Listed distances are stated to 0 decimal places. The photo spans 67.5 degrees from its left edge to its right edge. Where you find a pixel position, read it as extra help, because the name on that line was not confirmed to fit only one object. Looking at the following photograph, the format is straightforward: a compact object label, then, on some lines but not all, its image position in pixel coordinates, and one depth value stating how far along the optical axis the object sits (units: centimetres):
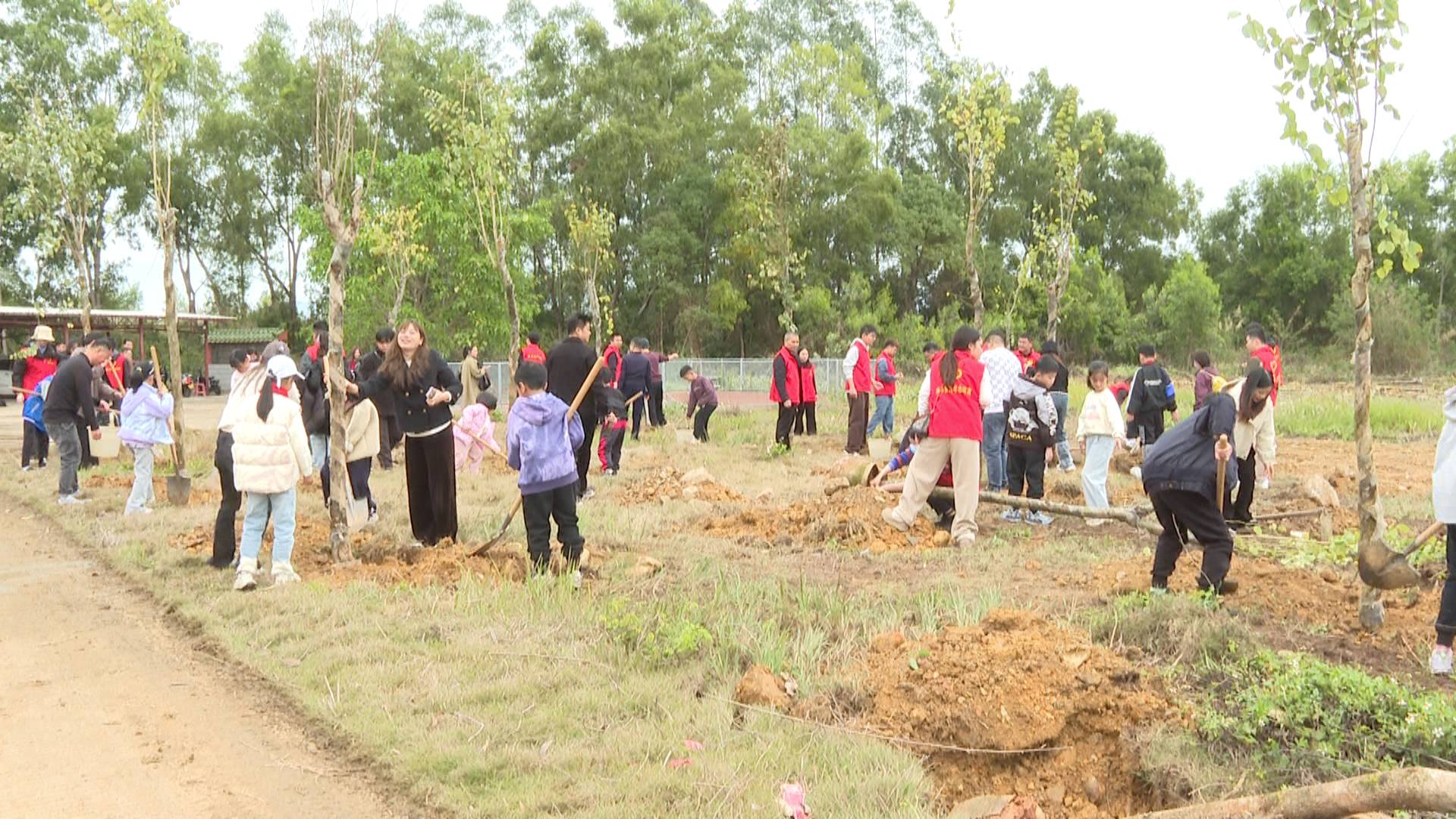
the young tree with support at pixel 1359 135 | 546
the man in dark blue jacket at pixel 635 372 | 1666
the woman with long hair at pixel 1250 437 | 711
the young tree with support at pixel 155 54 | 1123
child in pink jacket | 1309
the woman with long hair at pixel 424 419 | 832
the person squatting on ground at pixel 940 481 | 960
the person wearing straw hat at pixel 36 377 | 1461
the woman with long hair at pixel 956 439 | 862
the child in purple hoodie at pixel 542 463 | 734
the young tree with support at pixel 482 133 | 1866
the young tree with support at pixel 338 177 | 788
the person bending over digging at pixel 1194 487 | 644
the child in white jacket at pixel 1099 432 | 935
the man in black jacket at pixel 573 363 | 1022
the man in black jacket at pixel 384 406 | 920
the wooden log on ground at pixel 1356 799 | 311
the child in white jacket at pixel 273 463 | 725
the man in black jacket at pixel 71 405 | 1142
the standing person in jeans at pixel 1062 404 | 1199
